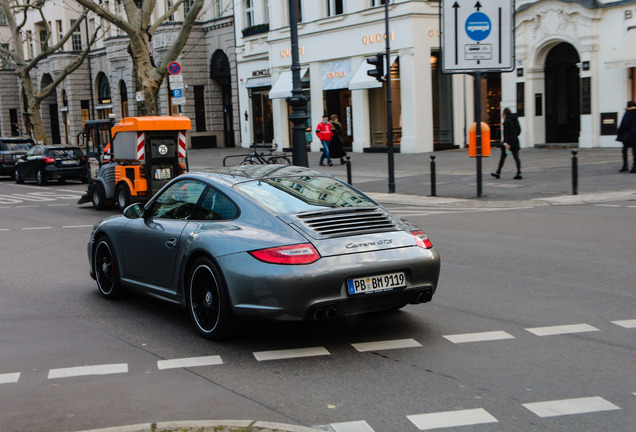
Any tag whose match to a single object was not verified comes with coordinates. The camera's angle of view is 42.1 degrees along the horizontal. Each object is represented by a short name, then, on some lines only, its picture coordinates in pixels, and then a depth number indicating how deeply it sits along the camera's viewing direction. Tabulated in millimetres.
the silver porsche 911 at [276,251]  5996
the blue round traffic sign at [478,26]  17500
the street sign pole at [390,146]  19703
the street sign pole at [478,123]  17266
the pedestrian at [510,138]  20536
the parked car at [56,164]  28906
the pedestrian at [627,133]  19953
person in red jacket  28267
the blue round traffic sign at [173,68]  24625
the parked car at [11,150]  33844
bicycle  24312
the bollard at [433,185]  18244
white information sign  17438
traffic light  19469
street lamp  19375
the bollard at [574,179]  16781
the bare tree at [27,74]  45916
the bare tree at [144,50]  29656
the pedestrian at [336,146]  28609
